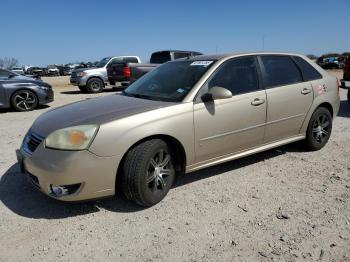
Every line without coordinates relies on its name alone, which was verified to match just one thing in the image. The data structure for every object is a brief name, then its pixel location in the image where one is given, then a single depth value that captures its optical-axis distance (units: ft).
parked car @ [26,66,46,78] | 155.21
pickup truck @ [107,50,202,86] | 47.52
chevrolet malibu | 10.58
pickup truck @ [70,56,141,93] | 50.78
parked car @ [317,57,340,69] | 121.29
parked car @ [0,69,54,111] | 32.48
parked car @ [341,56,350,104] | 29.20
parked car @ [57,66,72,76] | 164.96
